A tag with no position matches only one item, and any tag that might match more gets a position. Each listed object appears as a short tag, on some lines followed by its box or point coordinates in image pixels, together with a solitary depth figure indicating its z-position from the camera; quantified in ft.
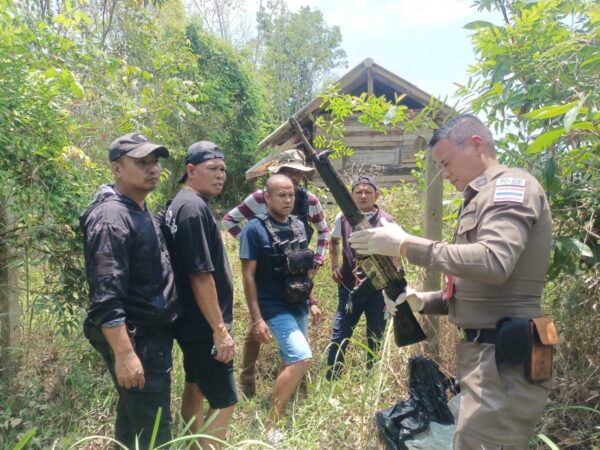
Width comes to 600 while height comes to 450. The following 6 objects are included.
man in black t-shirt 7.62
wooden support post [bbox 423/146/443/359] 9.09
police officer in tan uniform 5.12
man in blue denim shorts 10.06
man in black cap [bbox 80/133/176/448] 6.37
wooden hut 29.22
